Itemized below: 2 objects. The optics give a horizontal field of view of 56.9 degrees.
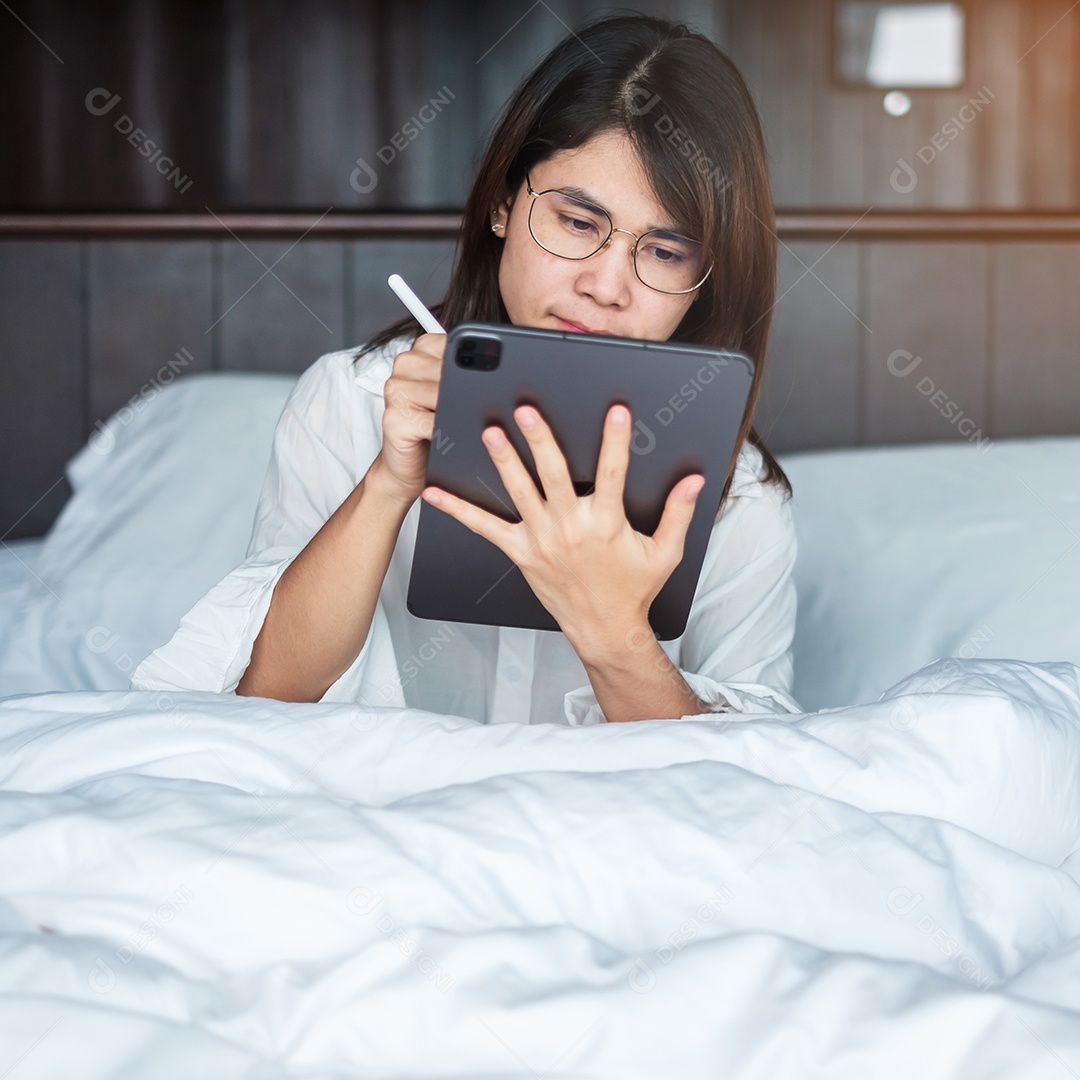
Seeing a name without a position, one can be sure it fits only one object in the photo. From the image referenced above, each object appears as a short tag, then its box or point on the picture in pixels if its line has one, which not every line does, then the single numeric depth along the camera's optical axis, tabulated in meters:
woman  0.71
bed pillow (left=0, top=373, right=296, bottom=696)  1.06
